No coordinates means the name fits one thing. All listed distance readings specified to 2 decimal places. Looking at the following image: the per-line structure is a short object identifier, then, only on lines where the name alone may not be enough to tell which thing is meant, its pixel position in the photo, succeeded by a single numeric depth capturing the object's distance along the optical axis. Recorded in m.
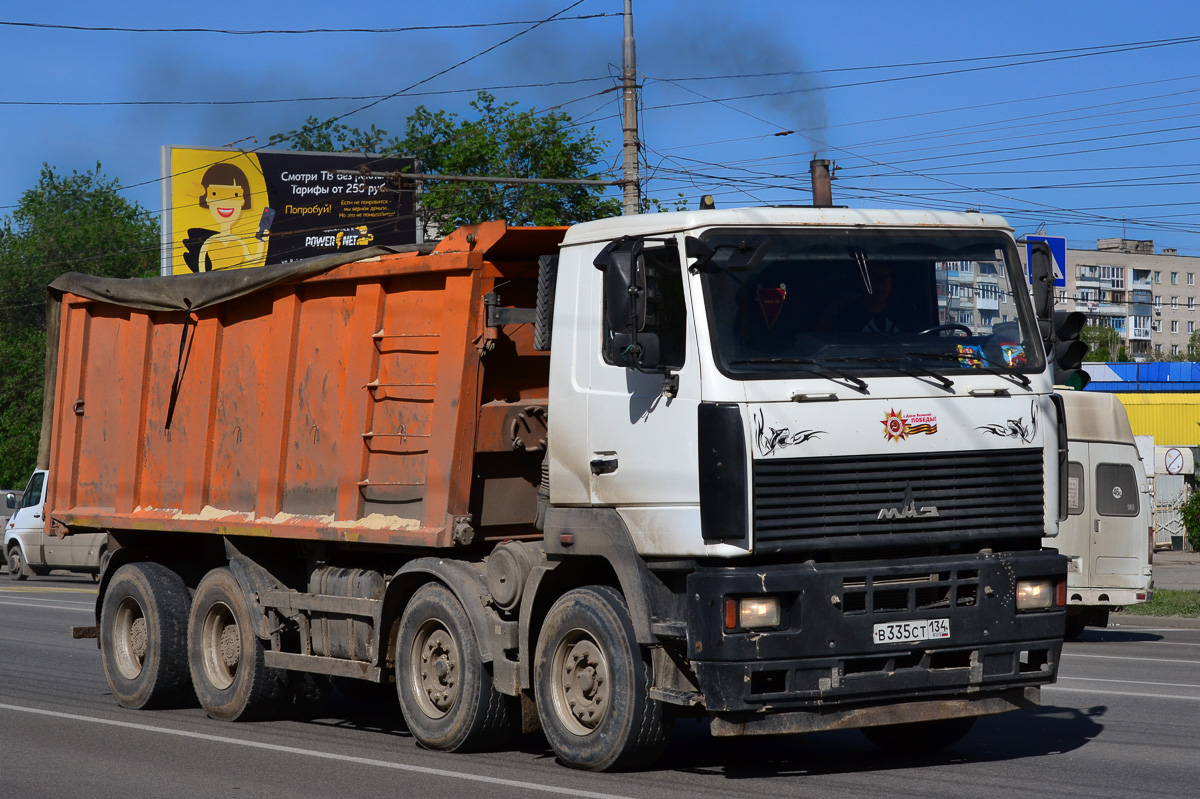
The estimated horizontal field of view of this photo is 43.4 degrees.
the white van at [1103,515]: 15.77
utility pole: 22.03
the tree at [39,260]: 58.16
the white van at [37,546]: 26.41
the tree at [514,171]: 34.81
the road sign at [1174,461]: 29.39
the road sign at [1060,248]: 23.30
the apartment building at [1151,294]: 130.75
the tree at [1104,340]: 110.12
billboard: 37.31
